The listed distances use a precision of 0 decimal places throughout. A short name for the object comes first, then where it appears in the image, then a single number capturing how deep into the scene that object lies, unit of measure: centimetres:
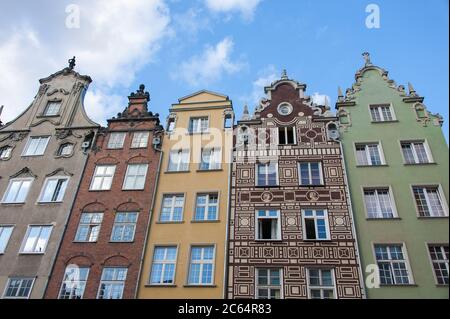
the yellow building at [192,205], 1955
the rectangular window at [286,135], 2411
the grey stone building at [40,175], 2103
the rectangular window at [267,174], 2244
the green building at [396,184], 1822
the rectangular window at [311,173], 2203
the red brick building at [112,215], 2012
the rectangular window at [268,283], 1870
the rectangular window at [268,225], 2059
